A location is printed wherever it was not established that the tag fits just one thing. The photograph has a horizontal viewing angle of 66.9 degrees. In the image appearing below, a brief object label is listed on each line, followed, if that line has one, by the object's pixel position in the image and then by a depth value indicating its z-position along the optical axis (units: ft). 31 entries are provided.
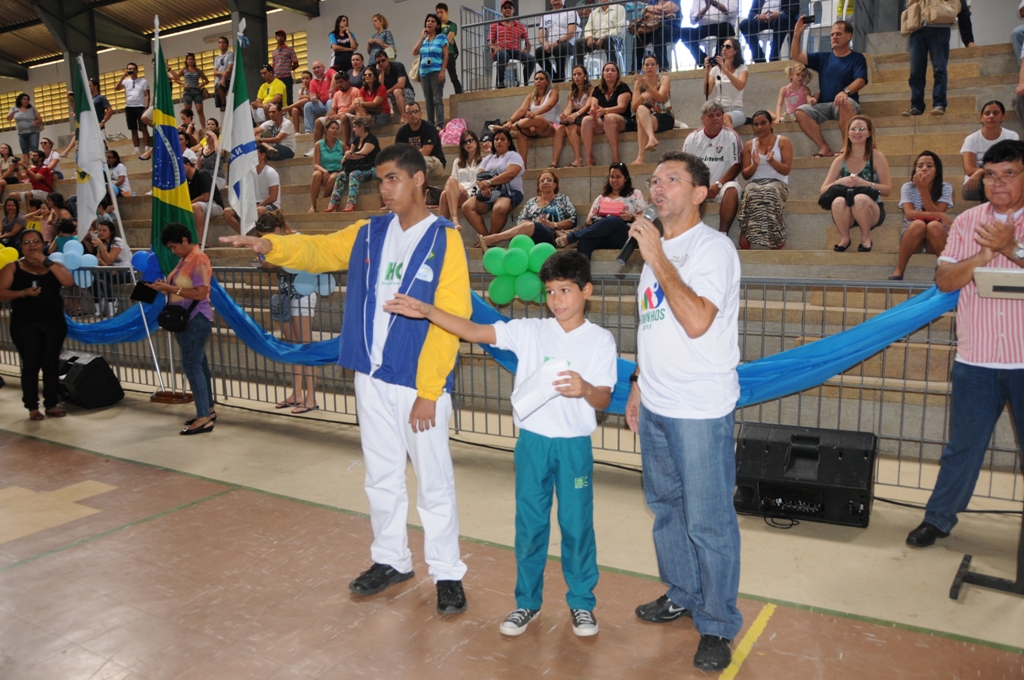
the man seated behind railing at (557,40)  40.11
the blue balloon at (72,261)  27.02
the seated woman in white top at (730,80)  30.86
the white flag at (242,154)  24.62
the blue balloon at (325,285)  22.41
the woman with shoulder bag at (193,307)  21.57
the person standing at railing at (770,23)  34.50
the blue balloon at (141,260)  24.58
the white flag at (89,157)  27.89
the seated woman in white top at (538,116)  33.95
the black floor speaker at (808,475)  14.43
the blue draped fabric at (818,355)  14.73
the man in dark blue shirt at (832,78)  27.91
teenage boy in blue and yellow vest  11.42
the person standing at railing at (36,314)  23.76
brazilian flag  25.03
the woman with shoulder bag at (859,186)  23.16
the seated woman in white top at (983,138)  23.48
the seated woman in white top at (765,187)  24.81
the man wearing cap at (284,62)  50.78
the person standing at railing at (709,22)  35.19
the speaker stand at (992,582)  11.95
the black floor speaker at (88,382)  25.17
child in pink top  29.37
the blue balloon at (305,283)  21.31
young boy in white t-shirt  10.53
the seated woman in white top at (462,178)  30.81
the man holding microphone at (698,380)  9.34
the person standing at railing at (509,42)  41.29
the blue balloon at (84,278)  27.48
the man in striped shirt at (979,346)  12.68
